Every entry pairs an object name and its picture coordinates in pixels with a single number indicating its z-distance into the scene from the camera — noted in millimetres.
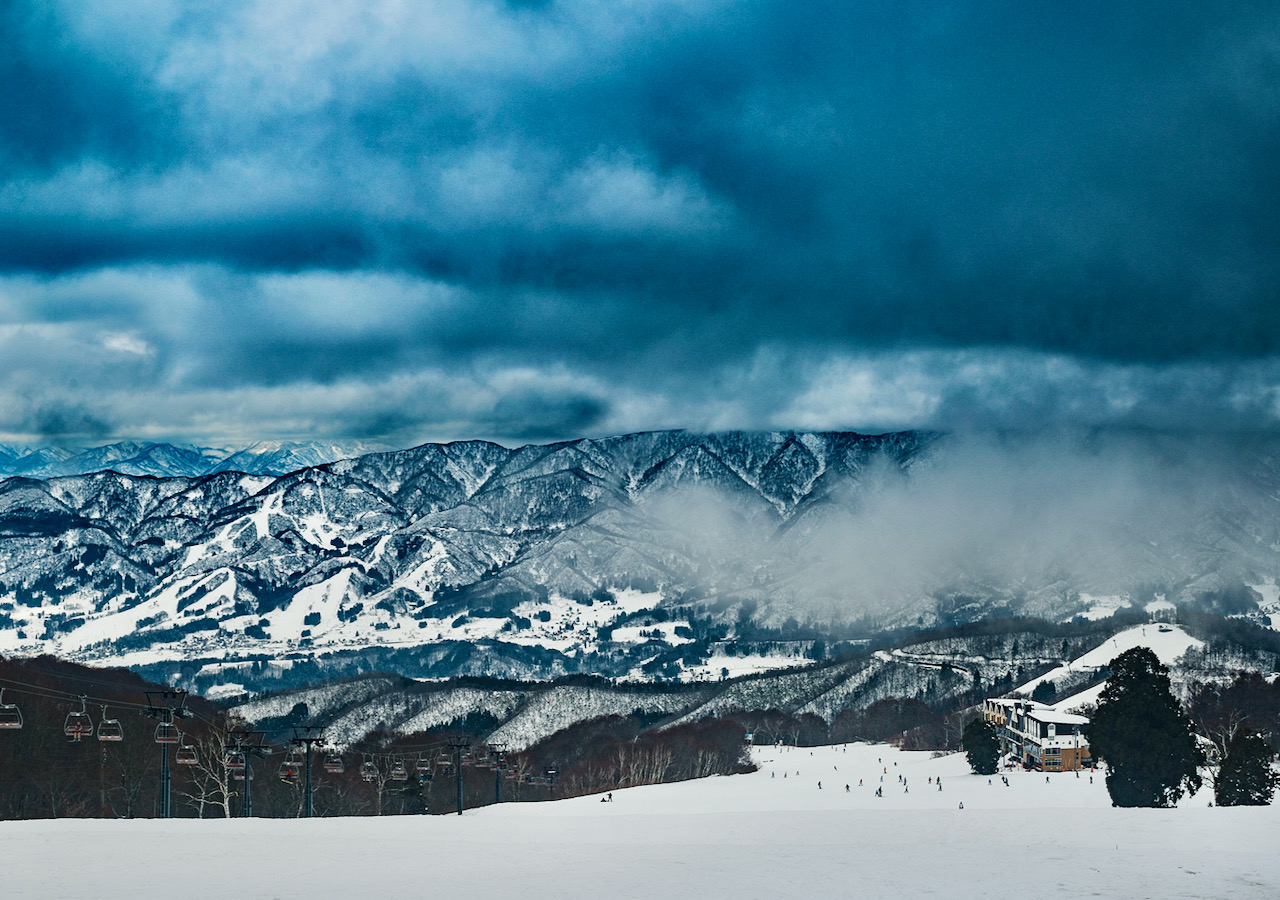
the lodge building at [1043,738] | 152000
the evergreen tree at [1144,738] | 65812
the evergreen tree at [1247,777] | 70588
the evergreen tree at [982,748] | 138375
